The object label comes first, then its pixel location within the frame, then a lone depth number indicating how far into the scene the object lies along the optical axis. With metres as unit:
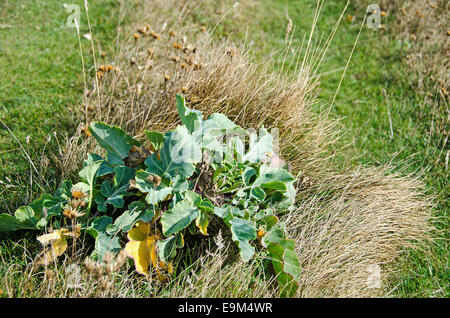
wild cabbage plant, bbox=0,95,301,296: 1.96
